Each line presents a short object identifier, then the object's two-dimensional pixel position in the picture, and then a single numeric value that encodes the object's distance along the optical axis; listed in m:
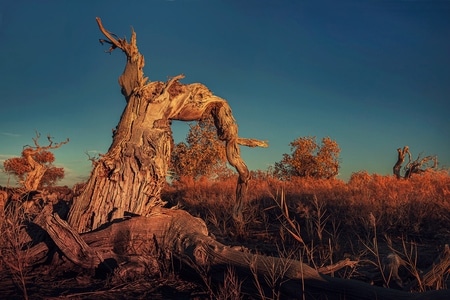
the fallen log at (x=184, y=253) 4.45
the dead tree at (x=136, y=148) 7.10
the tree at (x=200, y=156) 27.61
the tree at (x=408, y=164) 26.50
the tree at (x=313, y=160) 29.88
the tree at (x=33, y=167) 13.09
